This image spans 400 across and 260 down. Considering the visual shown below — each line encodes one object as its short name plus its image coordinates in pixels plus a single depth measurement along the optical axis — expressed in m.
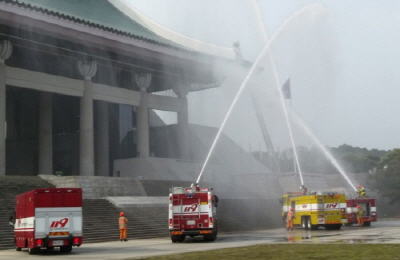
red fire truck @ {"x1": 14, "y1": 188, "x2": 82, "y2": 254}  24.36
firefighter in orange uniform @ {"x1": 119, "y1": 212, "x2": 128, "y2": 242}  30.66
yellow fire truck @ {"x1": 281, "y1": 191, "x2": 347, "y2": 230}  36.94
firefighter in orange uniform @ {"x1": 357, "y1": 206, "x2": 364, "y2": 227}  40.69
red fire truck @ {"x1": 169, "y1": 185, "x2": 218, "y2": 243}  28.91
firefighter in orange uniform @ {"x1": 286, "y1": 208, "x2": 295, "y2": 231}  38.50
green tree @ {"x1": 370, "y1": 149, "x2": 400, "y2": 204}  68.56
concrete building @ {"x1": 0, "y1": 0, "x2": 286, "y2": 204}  54.91
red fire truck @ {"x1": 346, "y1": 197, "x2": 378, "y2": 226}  40.59
